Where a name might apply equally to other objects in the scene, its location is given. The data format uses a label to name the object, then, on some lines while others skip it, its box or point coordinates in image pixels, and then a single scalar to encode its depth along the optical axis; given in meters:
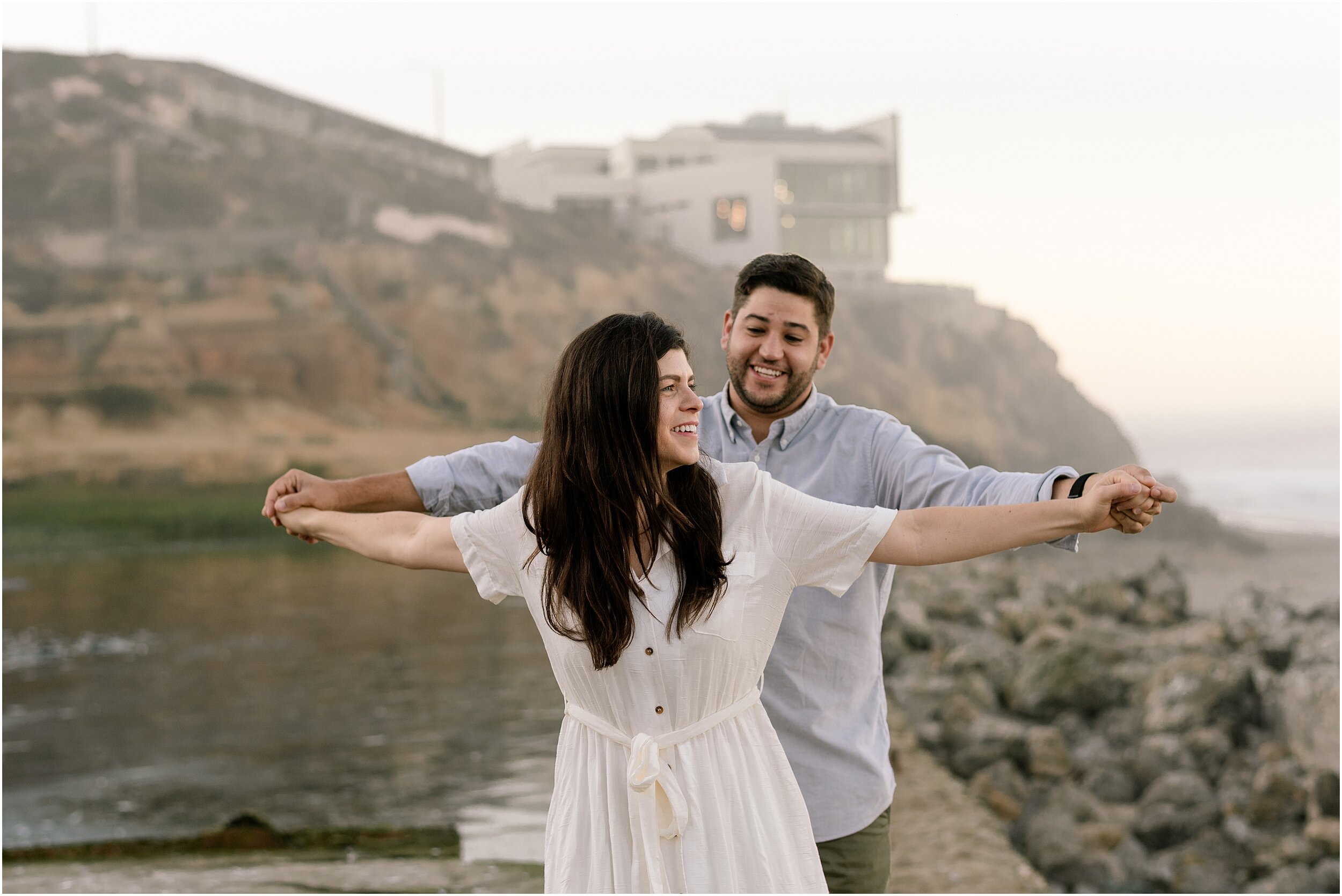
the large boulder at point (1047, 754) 7.47
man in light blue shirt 2.35
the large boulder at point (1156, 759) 7.42
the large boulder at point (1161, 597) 13.18
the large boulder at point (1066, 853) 5.95
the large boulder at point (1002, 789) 6.74
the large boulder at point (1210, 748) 7.61
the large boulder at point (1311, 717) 7.28
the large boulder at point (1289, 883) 6.15
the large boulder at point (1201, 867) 6.18
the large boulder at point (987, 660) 9.59
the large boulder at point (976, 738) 7.48
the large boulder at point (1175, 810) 6.66
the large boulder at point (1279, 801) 6.76
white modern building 35.09
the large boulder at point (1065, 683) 8.96
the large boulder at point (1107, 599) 13.66
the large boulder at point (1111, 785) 7.25
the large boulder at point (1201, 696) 8.14
